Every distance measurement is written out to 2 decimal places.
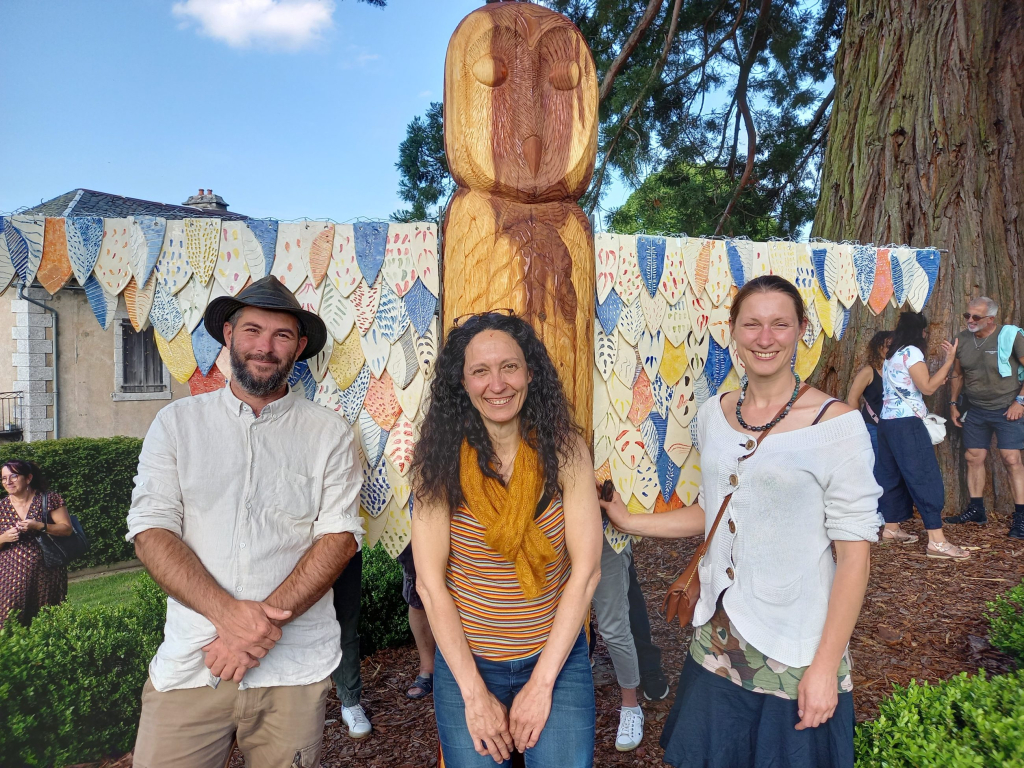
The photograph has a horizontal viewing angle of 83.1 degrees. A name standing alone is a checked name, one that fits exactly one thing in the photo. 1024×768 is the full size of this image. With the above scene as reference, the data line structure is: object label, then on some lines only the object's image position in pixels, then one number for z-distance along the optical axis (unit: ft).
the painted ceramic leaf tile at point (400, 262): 5.48
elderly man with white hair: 14.82
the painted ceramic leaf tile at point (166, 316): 5.59
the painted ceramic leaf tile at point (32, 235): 5.11
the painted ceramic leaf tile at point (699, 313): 6.44
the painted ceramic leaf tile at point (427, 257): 5.46
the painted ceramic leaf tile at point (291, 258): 5.57
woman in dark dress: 7.64
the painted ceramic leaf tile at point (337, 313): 5.57
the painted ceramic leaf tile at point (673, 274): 6.24
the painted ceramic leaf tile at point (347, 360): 5.57
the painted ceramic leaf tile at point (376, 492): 5.59
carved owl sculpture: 4.51
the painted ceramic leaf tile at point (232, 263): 5.55
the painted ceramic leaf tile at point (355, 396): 5.59
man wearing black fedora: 4.72
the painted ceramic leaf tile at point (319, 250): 5.56
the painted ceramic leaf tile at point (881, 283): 7.45
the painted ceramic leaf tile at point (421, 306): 5.47
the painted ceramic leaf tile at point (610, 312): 5.86
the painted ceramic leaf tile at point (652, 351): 6.12
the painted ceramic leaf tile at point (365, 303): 5.54
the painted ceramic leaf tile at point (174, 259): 5.50
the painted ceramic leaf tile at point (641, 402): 6.05
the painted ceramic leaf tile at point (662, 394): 6.20
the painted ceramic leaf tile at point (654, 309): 6.12
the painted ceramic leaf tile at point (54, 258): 5.24
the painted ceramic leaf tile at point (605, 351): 5.84
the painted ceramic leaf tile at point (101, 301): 5.42
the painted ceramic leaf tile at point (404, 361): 5.49
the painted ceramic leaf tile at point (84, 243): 5.27
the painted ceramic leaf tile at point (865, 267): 7.25
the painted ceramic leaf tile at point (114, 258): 5.41
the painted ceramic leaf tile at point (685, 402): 6.33
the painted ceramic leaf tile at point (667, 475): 6.26
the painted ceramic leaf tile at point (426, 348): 5.49
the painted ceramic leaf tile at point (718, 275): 6.50
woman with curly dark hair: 4.19
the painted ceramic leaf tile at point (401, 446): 5.51
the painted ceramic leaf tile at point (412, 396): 5.48
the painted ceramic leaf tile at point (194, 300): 5.55
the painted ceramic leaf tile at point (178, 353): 5.65
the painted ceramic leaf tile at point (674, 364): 6.28
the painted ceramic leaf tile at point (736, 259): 6.59
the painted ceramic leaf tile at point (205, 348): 5.58
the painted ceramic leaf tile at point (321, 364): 5.62
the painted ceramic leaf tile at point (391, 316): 5.51
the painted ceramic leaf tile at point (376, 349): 5.53
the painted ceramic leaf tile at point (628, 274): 5.98
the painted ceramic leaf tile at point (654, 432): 6.13
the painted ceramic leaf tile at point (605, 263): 5.88
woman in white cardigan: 4.38
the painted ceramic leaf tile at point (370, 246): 5.49
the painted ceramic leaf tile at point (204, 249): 5.51
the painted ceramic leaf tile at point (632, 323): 5.98
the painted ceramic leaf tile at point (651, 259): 6.08
